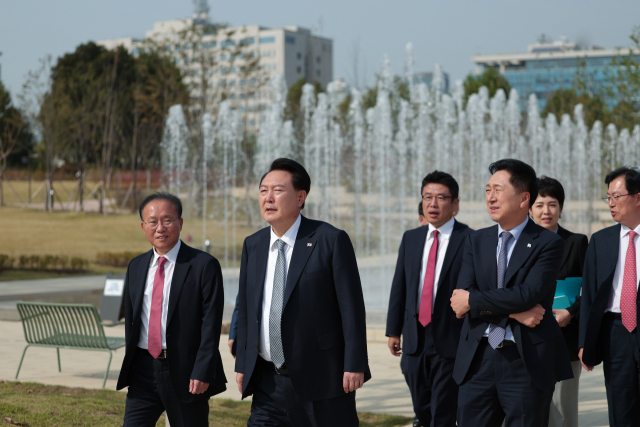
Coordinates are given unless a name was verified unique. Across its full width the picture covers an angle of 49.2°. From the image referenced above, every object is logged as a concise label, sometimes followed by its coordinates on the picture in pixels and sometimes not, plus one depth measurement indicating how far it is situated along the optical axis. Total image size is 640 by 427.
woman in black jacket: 4.58
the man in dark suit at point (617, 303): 3.91
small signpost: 9.34
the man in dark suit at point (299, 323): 3.33
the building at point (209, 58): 32.59
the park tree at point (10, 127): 30.80
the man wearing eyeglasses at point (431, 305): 4.57
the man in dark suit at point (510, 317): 3.37
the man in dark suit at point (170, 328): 3.71
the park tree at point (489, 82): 48.38
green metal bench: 7.19
